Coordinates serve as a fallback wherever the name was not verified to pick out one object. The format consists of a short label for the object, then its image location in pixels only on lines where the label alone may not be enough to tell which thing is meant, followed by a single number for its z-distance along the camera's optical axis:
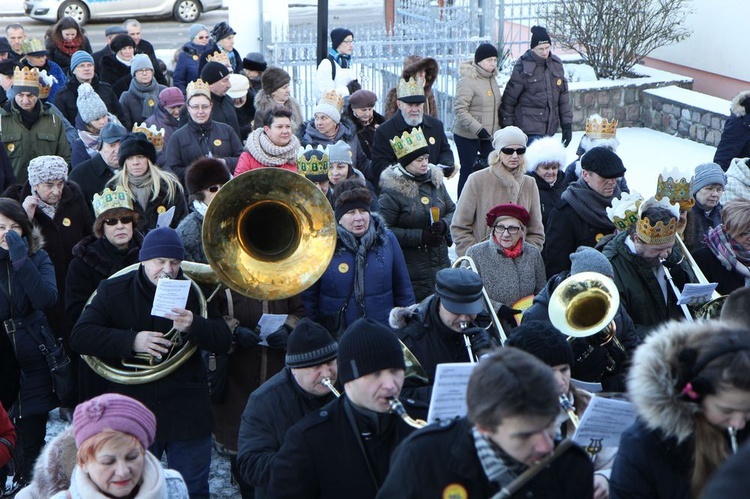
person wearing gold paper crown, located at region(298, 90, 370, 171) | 8.78
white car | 23.33
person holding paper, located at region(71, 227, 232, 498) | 5.24
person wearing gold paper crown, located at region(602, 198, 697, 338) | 5.79
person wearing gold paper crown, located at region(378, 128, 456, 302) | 7.36
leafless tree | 14.90
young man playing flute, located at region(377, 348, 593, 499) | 2.86
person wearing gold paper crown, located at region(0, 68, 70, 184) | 8.82
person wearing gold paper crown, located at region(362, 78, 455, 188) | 8.86
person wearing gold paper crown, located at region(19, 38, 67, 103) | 11.30
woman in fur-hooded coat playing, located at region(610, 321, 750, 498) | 3.00
